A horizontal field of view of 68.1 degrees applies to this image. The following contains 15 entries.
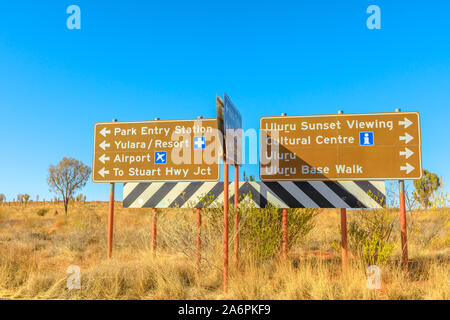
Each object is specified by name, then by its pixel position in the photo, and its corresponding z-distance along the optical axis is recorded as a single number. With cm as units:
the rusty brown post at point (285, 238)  683
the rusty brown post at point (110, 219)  797
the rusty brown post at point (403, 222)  615
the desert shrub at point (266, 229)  689
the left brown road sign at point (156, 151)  775
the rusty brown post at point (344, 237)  628
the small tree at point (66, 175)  3825
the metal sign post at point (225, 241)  522
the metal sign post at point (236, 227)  558
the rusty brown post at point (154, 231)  784
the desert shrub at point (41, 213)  3259
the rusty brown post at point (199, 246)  615
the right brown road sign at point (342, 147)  668
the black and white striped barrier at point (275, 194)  678
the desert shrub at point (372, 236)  621
